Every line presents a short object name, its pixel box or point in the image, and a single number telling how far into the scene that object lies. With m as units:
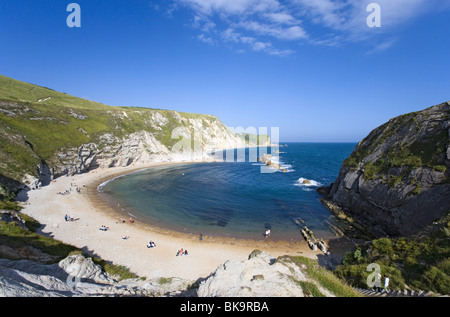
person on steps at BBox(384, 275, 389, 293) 11.21
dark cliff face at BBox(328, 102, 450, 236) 22.78
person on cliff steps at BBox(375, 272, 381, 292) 11.58
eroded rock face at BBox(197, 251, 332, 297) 8.35
